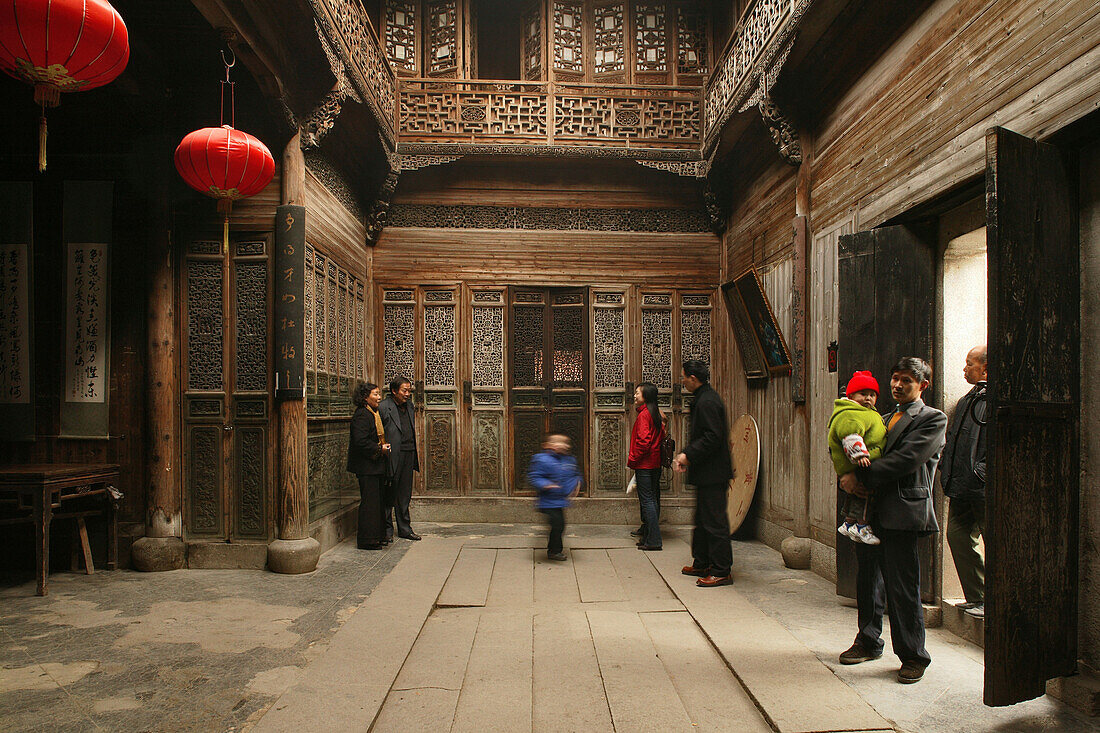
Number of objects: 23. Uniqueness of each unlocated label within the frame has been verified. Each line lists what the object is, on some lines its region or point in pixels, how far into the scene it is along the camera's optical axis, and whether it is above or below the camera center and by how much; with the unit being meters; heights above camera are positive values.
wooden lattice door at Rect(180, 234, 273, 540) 5.53 -0.13
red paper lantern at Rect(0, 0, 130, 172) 2.91 +1.56
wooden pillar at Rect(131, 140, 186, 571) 5.40 -0.22
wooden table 4.71 -0.89
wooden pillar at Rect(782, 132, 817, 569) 5.56 +0.17
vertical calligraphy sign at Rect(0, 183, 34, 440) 5.44 +0.50
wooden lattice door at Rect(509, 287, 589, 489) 8.01 +0.10
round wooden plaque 6.43 -0.94
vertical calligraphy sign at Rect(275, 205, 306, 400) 5.50 +0.64
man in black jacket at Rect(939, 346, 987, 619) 3.80 -0.66
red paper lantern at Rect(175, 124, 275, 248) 4.45 +1.50
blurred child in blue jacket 5.68 -0.90
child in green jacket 3.27 -0.35
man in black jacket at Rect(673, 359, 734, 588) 5.00 -0.75
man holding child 3.14 -0.62
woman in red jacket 6.29 -0.82
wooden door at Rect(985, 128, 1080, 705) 2.73 -0.19
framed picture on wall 6.20 +0.53
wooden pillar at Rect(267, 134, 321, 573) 5.36 -0.92
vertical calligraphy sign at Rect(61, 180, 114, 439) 5.46 +0.57
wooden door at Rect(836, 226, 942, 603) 4.18 +0.45
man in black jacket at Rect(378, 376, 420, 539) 6.60 -0.72
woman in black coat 6.23 -0.86
